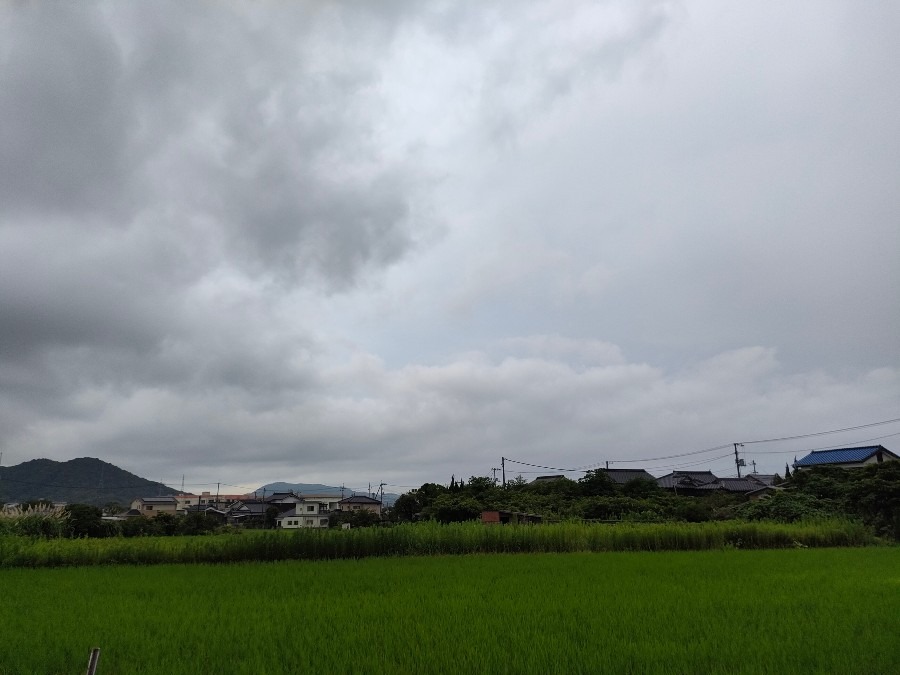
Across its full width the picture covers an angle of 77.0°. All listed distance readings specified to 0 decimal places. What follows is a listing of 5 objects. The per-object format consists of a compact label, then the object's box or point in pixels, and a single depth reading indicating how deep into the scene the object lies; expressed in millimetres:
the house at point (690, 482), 52188
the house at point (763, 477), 65688
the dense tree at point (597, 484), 38097
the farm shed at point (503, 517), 27844
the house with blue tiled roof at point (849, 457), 47562
